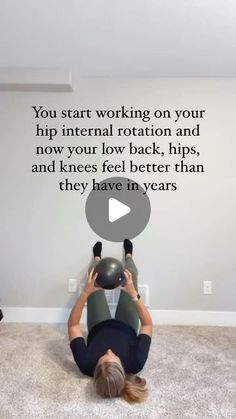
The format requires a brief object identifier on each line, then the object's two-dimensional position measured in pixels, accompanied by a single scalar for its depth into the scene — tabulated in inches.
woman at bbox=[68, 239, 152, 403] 58.2
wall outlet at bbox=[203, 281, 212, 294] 102.2
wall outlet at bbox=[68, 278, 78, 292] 102.7
